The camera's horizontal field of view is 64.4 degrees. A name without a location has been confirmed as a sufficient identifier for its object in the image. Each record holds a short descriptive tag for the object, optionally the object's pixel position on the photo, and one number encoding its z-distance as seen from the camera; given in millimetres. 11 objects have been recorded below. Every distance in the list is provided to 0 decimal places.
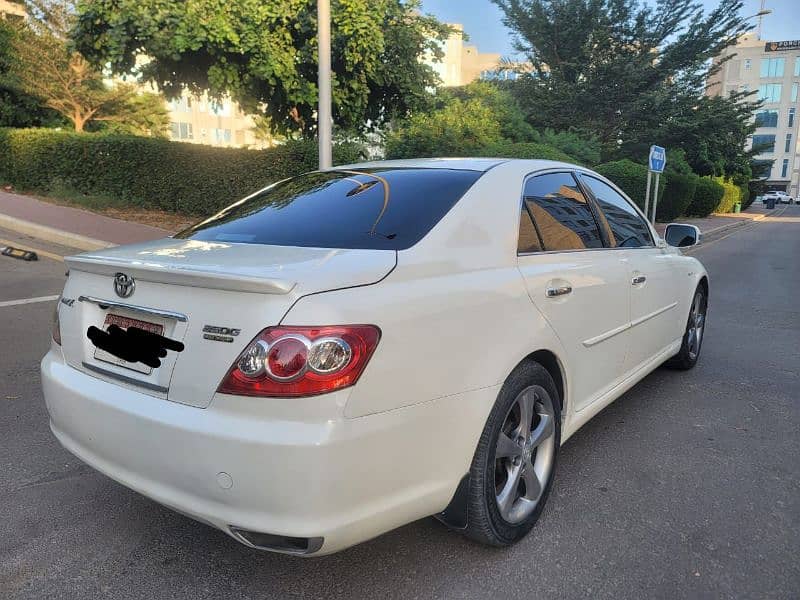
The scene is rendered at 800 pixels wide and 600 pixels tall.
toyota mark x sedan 1887
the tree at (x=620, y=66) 26188
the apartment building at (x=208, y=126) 54562
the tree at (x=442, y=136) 17172
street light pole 9125
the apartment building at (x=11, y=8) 29203
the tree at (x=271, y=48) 11344
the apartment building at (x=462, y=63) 72781
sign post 15125
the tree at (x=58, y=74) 24781
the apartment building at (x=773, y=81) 90000
